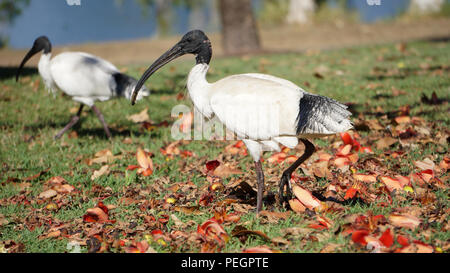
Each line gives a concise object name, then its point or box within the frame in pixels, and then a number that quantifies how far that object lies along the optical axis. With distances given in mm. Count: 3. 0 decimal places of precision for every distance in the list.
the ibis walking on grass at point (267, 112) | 3059
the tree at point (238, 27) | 11875
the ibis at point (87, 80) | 6066
